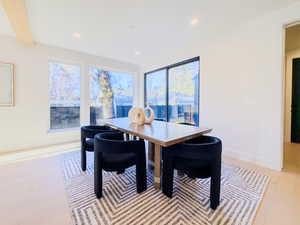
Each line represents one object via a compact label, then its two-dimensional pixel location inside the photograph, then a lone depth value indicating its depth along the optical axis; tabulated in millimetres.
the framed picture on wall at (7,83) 3018
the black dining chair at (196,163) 1400
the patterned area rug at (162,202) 1331
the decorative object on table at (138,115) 2431
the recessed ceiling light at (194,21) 2400
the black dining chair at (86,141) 2184
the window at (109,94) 4398
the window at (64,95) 3727
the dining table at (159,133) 1487
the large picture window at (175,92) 3738
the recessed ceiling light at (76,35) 2899
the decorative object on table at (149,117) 2533
